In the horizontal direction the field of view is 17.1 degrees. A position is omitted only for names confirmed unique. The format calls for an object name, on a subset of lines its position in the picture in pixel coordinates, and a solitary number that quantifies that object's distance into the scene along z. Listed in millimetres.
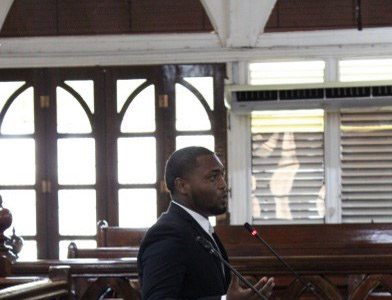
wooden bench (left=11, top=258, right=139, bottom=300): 5071
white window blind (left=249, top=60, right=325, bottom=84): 11439
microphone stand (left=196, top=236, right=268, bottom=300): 3786
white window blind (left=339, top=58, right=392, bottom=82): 11324
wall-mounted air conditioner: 11101
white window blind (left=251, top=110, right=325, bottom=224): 11469
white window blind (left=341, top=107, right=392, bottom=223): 11342
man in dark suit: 3611
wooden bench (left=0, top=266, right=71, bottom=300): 3635
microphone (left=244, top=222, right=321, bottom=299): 4905
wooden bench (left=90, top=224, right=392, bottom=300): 5044
